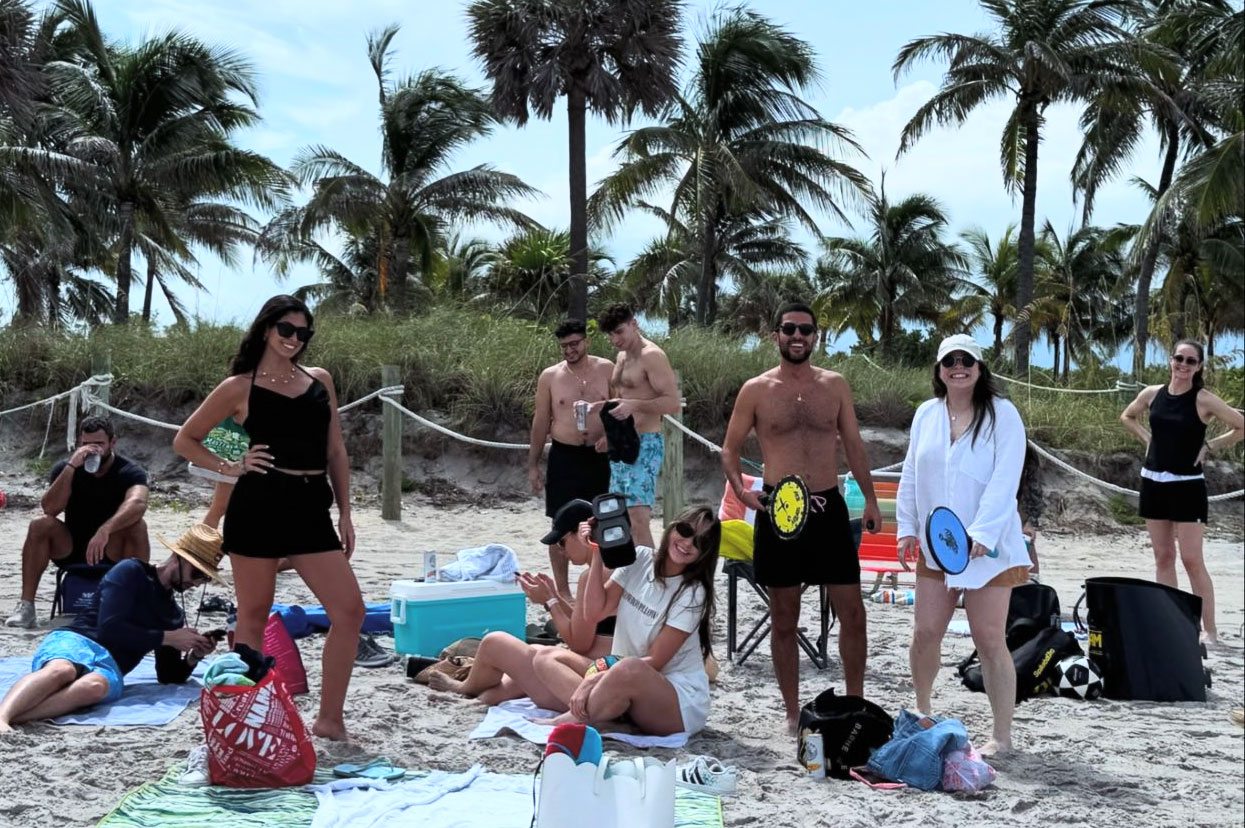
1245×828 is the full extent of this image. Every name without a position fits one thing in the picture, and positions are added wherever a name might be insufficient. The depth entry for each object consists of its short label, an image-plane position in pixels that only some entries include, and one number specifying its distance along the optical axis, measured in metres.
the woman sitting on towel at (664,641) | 4.31
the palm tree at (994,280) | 41.62
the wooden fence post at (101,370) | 11.10
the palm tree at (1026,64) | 20.88
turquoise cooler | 5.68
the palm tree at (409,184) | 23.94
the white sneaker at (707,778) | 3.79
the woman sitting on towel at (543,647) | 4.77
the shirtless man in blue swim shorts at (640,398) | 6.15
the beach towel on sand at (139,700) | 4.55
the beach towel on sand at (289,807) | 3.42
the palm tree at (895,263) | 37.53
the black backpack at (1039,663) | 5.36
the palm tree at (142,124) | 22.86
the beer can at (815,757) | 3.99
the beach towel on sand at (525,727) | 4.33
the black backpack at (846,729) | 4.07
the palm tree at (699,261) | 29.73
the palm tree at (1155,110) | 21.14
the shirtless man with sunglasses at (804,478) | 4.50
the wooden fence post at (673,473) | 9.27
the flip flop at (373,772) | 3.82
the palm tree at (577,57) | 19.09
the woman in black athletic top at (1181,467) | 6.20
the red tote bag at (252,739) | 3.70
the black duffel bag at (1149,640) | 5.32
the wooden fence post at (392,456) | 11.10
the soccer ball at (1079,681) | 5.32
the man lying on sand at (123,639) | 4.52
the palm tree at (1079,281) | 38.72
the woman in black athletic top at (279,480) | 4.03
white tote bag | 2.96
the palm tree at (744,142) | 22.98
